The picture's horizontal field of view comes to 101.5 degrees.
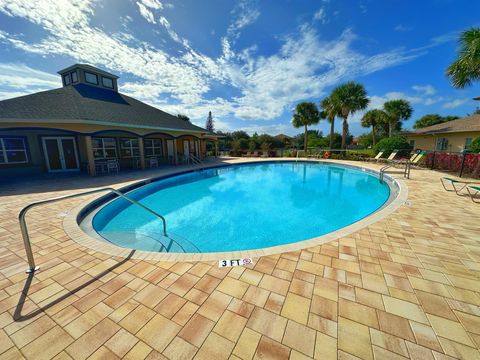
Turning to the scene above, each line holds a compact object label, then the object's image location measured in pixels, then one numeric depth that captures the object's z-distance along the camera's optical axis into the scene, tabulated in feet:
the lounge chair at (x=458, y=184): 24.58
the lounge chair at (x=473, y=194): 20.03
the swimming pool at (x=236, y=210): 17.43
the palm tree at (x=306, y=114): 79.41
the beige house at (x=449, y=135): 55.88
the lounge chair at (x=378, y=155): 56.53
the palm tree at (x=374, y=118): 87.92
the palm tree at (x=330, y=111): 72.07
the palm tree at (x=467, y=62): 23.80
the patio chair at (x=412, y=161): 35.22
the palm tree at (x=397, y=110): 84.94
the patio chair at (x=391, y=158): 49.83
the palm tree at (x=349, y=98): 68.08
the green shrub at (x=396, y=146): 55.83
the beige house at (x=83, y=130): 32.73
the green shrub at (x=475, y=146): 37.25
